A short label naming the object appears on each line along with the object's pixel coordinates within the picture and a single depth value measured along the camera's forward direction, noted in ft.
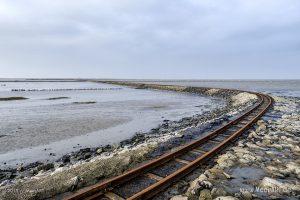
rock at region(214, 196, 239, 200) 14.93
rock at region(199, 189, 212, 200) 15.27
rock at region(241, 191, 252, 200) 15.39
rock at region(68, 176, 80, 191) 17.07
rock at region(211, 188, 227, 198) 15.57
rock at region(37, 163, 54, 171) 25.50
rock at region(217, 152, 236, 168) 20.70
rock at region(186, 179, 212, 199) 15.77
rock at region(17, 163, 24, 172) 26.42
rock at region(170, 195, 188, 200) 15.29
